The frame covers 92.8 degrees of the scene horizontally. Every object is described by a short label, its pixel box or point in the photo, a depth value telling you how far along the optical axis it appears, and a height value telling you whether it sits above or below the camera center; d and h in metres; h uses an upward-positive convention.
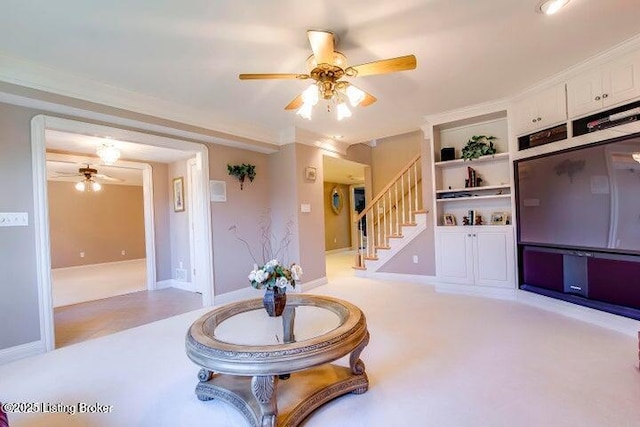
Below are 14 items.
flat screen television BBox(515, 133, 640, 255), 2.65 +0.04
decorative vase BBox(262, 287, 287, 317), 2.14 -0.61
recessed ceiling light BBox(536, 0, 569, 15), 1.97 +1.30
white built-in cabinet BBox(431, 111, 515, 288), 3.94 +0.01
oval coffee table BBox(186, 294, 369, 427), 1.50 -0.74
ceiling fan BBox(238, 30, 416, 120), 2.07 +0.99
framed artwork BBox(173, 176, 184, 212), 5.30 +0.42
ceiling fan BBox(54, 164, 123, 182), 5.62 +0.93
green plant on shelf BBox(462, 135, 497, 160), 4.12 +0.80
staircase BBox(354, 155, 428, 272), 5.05 -0.29
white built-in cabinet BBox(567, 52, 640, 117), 2.62 +1.06
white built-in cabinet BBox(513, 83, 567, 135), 3.21 +1.05
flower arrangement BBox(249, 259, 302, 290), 2.07 -0.43
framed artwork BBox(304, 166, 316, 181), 4.88 +0.64
